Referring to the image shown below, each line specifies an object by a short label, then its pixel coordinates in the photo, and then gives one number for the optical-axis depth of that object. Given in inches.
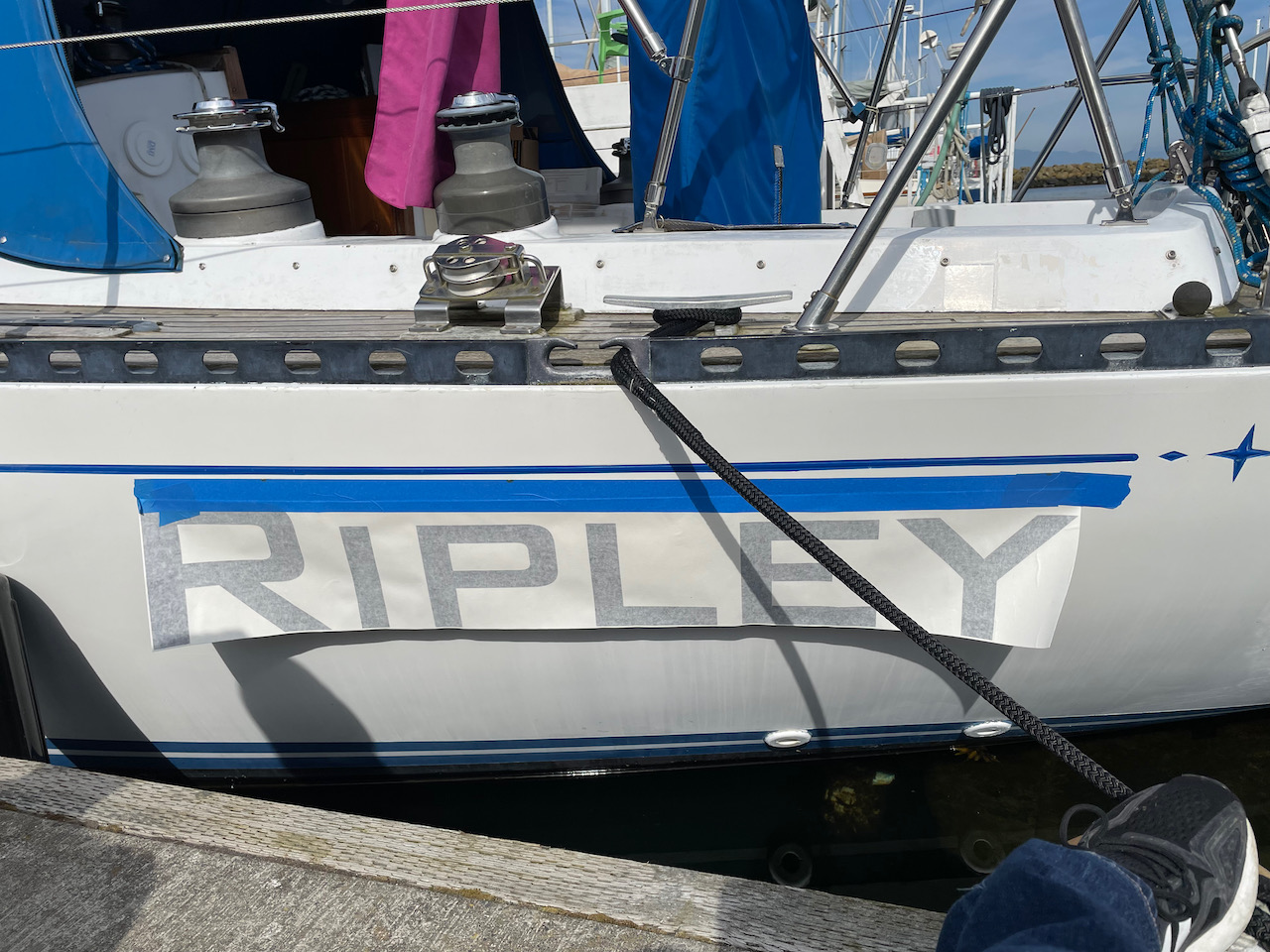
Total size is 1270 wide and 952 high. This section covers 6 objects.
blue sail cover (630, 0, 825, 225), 119.6
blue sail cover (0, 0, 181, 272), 100.1
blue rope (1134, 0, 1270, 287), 93.1
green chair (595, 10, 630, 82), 460.0
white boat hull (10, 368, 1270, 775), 82.3
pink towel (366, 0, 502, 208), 107.0
